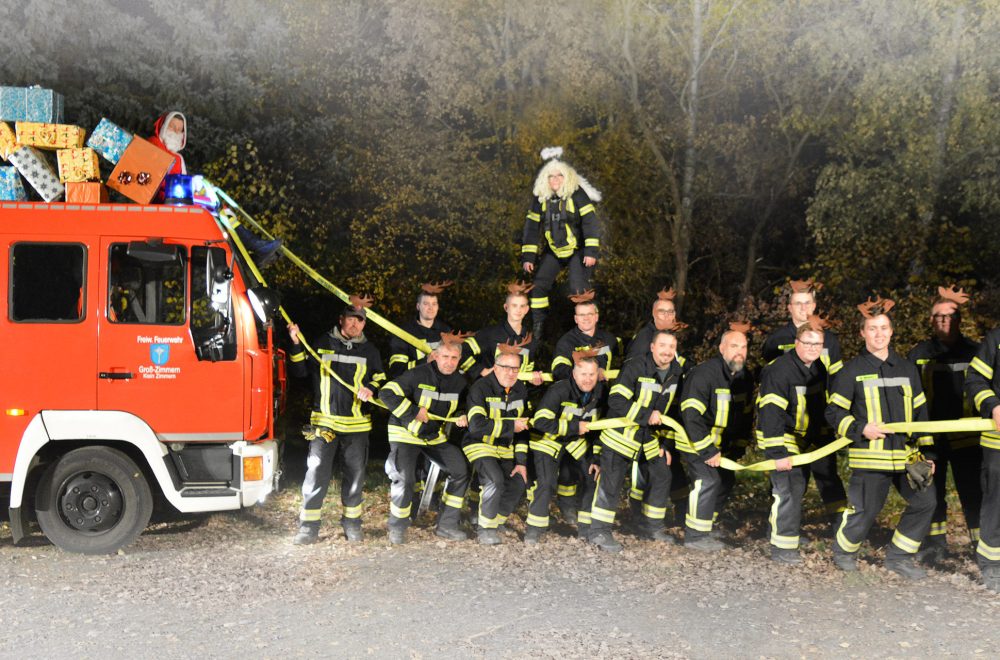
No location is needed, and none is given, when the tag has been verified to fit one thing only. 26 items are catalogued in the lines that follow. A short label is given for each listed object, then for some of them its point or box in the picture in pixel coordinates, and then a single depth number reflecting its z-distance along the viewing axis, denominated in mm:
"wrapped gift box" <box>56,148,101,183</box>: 7730
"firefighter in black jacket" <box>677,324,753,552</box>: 7660
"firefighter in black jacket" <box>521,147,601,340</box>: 9578
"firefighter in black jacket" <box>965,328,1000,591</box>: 6770
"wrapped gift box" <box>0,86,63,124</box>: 7754
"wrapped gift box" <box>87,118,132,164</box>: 7840
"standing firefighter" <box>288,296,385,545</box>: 8000
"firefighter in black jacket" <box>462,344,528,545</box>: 7859
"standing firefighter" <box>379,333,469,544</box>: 7867
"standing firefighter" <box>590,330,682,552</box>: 7797
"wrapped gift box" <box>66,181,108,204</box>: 7688
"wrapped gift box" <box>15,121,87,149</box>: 7746
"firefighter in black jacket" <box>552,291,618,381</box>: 8602
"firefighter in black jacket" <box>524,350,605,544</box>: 7875
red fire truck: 7348
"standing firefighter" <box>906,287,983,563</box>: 7387
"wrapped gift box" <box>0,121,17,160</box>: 7754
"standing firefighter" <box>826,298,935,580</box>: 6918
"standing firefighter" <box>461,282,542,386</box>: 8703
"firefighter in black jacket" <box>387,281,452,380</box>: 8867
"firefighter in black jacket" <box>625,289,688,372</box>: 8500
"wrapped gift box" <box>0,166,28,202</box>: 7695
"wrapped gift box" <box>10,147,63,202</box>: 7734
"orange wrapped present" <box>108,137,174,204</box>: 7809
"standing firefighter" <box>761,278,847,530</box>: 7680
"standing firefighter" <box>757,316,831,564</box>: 7332
